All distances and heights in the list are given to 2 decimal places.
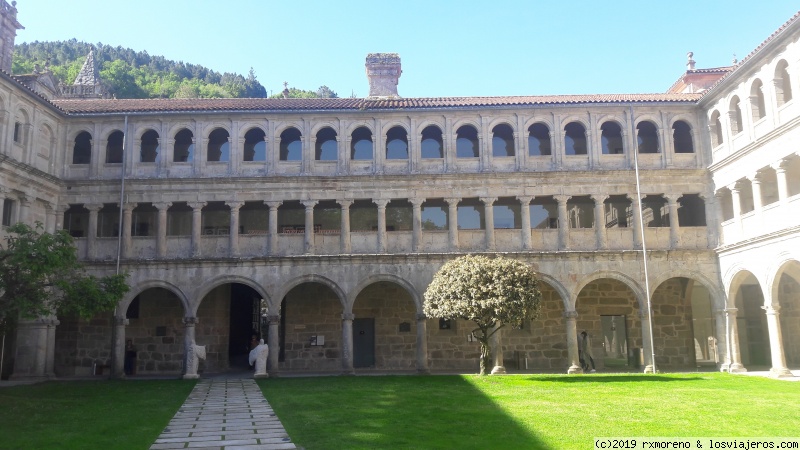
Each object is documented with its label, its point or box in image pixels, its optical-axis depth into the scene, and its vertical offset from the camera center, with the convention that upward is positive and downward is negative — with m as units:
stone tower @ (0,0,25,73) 27.16 +13.03
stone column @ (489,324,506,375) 22.58 -0.96
